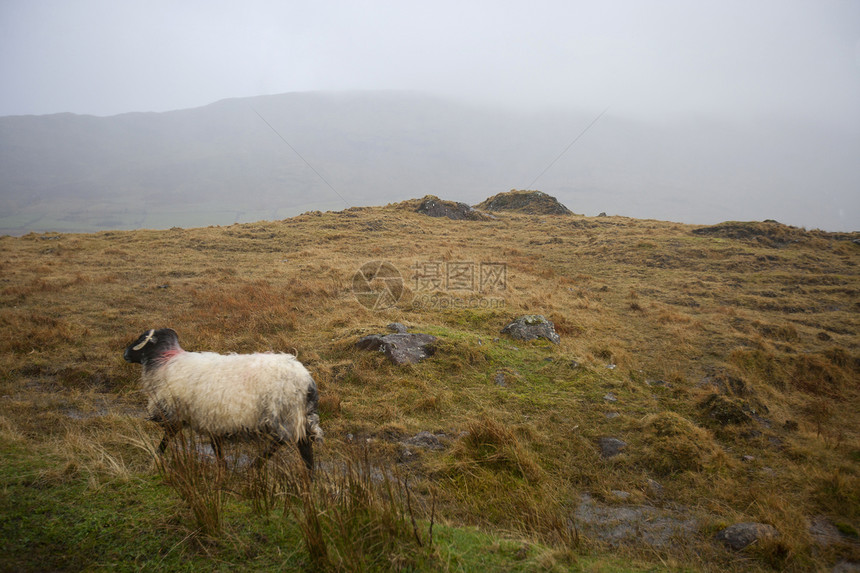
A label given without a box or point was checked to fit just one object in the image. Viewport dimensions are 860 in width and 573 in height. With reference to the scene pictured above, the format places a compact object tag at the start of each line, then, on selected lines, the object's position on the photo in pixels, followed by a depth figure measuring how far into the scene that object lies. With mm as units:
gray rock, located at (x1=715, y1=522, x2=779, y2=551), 4485
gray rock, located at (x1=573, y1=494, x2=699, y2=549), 4715
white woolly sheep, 4891
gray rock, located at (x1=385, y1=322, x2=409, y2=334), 10664
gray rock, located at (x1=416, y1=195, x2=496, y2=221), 41188
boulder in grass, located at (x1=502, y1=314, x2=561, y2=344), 11336
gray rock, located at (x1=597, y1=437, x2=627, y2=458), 6684
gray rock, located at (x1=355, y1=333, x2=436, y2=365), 9338
